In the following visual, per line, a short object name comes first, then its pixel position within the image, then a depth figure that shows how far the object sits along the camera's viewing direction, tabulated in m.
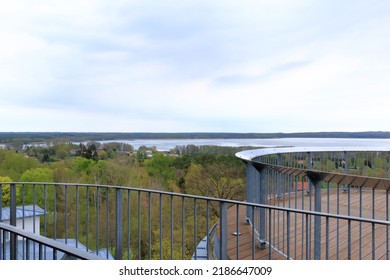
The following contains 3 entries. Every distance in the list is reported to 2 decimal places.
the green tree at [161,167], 37.50
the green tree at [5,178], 29.82
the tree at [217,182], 25.08
